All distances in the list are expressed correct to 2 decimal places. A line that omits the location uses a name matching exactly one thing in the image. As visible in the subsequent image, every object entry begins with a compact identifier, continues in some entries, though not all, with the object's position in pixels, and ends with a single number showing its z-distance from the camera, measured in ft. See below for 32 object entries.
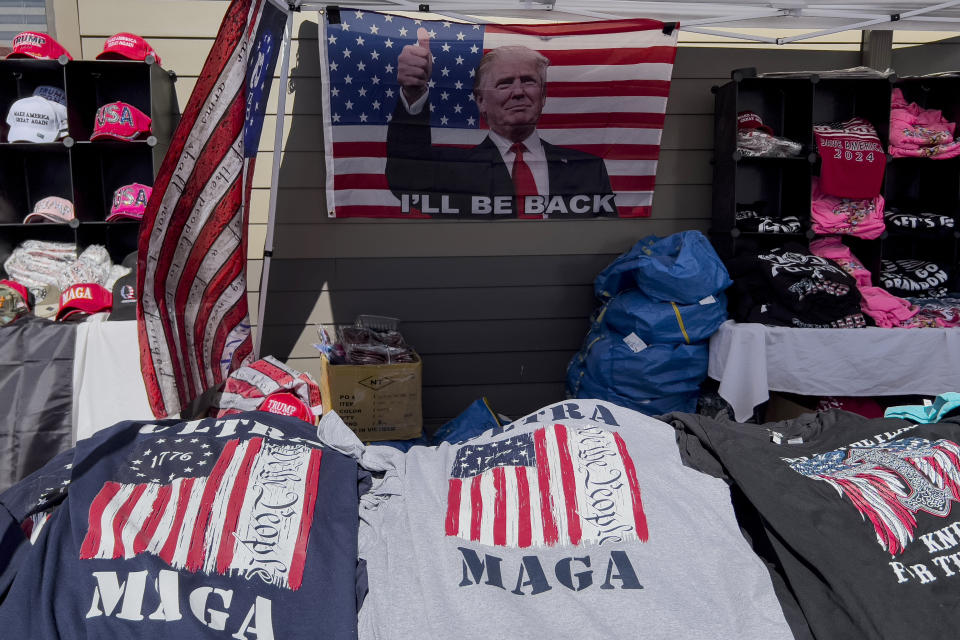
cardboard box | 10.75
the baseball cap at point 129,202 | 10.70
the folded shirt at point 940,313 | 11.36
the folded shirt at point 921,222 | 12.36
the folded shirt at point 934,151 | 12.43
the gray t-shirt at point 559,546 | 3.64
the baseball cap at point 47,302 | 10.41
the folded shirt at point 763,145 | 12.08
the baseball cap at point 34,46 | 10.16
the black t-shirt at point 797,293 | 11.05
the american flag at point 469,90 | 11.37
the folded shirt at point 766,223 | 12.06
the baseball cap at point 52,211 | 10.63
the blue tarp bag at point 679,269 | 11.03
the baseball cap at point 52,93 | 10.68
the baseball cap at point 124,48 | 10.48
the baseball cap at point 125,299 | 9.59
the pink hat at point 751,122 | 12.25
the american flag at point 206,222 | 7.77
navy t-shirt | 3.47
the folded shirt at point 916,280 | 12.48
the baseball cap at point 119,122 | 10.38
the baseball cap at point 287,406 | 8.53
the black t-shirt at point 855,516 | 3.76
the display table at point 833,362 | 10.94
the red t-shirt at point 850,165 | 11.97
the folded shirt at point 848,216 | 12.10
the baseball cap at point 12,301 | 9.54
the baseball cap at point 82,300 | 9.74
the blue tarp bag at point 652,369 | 11.24
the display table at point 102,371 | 9.29
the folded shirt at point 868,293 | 11.48
